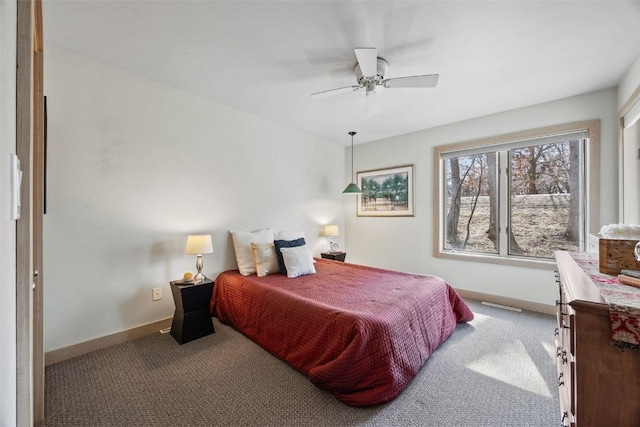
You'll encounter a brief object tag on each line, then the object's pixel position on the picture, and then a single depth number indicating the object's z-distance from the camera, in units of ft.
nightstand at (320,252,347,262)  14.44
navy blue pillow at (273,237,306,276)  10.52
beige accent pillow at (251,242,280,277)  10.21
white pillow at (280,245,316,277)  10.18
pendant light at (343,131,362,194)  13.69
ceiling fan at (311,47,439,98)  6.64
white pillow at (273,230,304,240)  12.07
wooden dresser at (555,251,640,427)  2.99
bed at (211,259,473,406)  5.85
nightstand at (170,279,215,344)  8.33
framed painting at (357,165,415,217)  14.55
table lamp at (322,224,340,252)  15.02
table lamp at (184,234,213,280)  8.87
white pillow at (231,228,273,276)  10.43
